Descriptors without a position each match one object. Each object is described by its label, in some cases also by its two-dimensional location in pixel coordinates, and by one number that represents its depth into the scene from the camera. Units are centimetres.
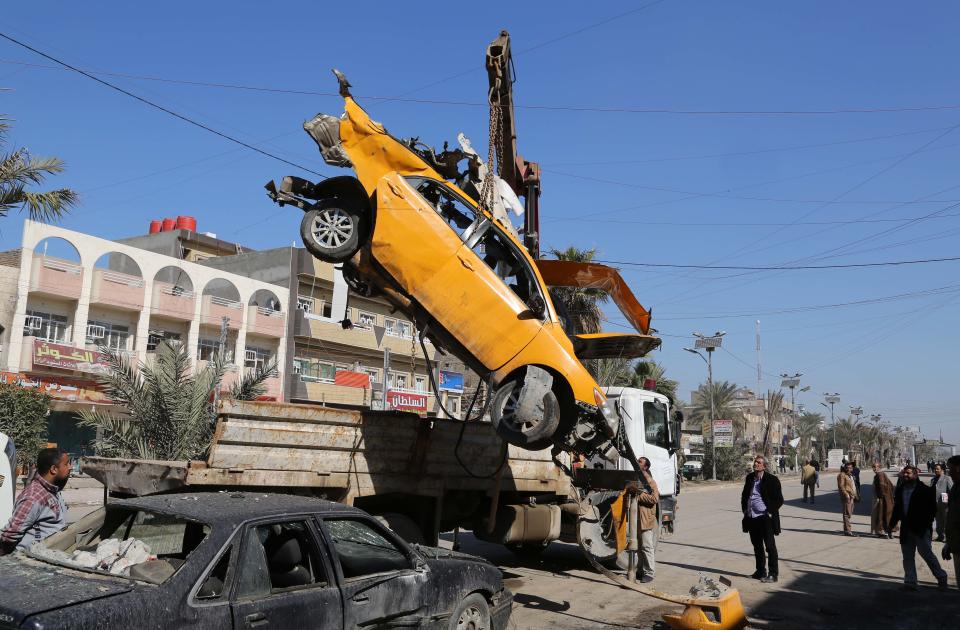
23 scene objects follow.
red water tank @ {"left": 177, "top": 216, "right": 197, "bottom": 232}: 4431
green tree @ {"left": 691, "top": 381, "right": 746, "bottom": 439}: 5741
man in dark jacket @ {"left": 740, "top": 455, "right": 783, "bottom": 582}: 988
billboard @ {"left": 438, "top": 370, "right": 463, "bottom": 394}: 4050
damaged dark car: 331
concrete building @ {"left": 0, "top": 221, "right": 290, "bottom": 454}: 2647
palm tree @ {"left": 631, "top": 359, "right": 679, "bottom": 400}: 3566
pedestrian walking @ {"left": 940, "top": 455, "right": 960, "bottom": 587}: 840
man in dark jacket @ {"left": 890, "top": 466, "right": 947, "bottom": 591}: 959
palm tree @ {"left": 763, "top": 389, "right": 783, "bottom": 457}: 5342
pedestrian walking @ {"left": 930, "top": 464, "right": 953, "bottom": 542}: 1274
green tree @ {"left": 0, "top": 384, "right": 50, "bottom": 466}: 2000
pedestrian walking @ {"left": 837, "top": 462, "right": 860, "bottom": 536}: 1609
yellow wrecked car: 767
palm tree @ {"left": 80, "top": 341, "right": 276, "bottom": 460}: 1330
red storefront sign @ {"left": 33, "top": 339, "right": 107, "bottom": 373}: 2627
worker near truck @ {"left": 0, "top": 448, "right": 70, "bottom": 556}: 524
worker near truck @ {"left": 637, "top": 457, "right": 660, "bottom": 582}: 937
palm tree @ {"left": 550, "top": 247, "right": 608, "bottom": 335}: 2838
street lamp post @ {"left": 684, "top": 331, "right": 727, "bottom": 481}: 4069
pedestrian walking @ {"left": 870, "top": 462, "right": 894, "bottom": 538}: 1537
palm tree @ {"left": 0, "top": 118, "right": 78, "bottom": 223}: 1334
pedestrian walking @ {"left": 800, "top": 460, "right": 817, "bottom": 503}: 2592
